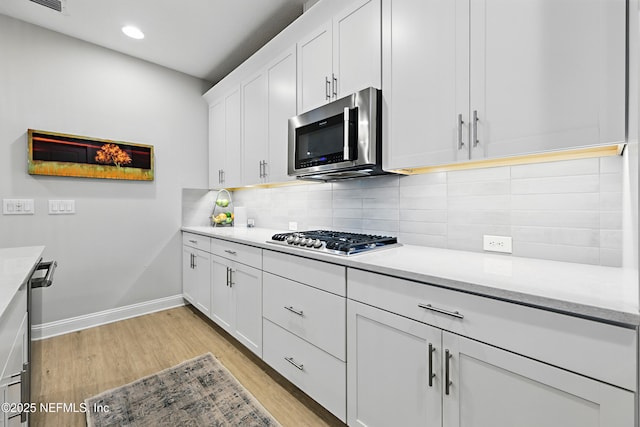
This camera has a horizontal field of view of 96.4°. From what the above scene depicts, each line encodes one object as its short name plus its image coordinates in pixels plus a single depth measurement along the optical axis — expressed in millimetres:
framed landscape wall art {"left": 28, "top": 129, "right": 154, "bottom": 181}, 2529
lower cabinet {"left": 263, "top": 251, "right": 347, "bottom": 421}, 1455
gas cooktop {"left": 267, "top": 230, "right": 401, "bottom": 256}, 1501
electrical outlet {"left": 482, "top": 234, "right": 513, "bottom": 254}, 1448
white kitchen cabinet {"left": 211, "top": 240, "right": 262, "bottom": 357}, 2062
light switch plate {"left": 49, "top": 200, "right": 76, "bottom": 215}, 2602
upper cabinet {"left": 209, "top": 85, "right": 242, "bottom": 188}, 2978
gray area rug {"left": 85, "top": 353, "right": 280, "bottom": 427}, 1574
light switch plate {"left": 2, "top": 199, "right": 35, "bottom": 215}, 2402
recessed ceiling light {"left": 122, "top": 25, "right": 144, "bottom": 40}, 2539
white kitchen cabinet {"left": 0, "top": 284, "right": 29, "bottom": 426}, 798
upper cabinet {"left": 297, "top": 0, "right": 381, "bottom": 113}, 1681
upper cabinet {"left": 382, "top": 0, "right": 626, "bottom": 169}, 980
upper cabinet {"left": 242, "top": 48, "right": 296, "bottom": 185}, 2319
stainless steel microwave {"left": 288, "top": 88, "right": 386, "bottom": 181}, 1651
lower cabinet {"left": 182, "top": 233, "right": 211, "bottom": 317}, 2787
